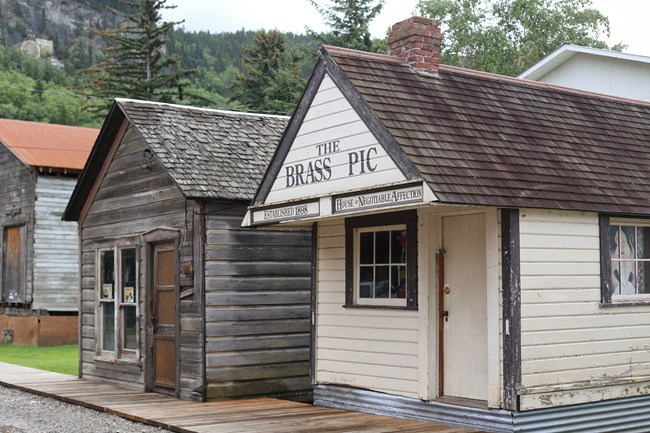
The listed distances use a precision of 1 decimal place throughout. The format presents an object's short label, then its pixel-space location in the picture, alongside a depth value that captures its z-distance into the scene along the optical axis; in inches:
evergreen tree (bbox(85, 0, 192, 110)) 1792.6
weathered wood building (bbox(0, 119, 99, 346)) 987.3
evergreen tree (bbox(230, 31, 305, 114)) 1594.5
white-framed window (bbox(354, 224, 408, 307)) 435.2
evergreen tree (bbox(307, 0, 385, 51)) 1558.8
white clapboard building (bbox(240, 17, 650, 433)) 377.1
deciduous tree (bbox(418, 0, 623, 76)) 1879.9
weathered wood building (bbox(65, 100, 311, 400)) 517.3
